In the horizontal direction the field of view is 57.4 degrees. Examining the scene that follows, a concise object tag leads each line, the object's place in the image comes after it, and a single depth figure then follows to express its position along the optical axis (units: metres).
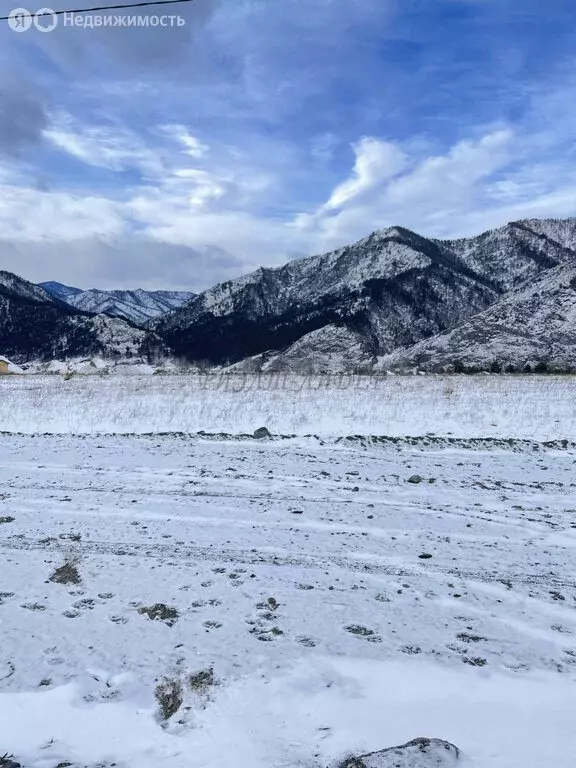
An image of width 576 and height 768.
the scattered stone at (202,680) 5.12
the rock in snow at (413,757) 4.08
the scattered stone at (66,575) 7.26
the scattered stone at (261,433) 18.53
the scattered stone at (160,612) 6.30
